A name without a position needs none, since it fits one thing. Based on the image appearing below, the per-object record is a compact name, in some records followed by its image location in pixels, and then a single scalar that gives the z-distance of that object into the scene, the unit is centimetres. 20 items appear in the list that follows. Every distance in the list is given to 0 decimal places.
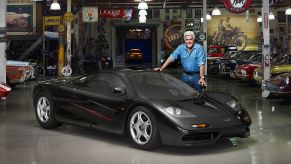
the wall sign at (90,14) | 2489
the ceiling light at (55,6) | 1988
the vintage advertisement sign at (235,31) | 3597
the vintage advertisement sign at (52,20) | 2358
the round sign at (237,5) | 1514
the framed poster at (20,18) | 2788
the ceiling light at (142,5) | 2013
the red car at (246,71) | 1747
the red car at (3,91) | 1052
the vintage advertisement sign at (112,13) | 2770
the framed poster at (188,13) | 3606
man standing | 839
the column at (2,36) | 1413
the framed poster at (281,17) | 3553
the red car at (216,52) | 2613
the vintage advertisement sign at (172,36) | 3594
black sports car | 622
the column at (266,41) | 1414
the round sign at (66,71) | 2233
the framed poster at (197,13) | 3597
